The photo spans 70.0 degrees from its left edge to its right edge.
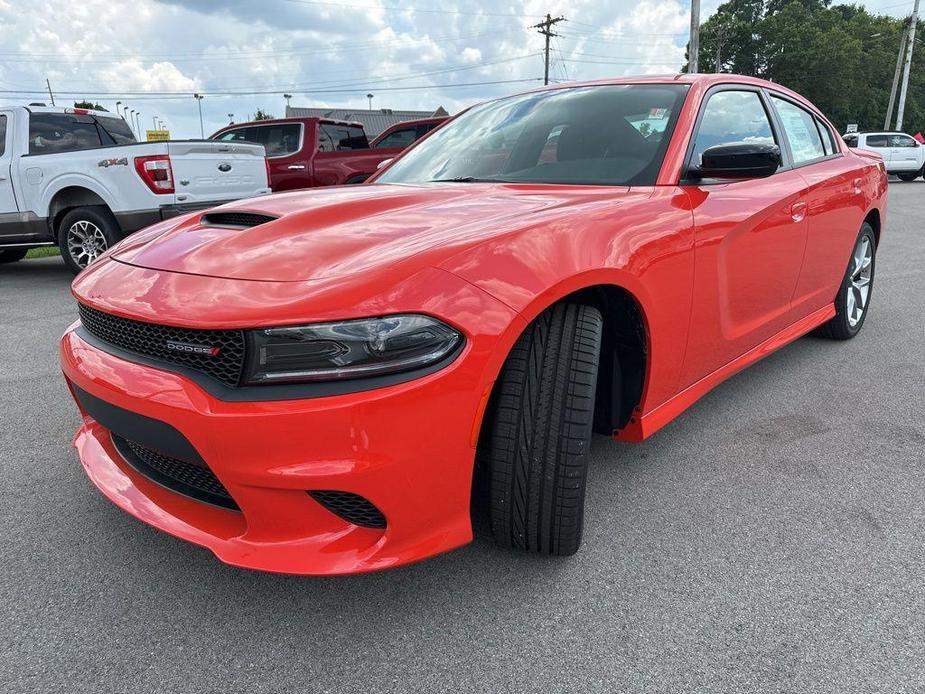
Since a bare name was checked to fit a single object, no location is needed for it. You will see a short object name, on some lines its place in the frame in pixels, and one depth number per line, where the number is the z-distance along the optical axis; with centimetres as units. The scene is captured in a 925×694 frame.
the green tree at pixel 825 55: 5112
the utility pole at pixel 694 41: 2000
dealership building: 5978
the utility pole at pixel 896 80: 3921
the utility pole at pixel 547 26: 4519
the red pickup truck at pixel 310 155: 974
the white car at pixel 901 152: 2144
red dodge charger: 152
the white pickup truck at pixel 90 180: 646
